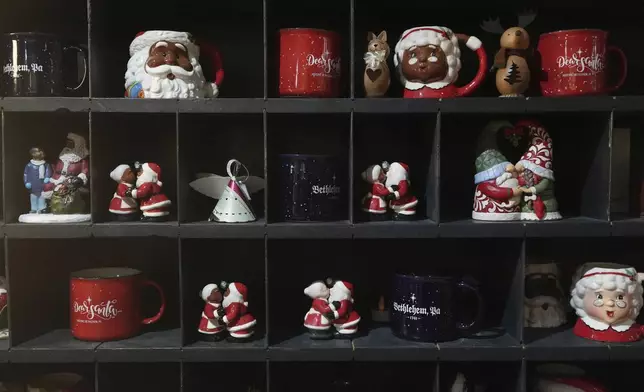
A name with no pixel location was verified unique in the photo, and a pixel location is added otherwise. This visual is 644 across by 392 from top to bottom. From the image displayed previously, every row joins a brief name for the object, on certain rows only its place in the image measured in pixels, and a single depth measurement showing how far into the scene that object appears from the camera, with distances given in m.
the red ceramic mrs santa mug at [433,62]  1.32
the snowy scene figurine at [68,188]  1.34
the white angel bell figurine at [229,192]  1.34
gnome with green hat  1.33
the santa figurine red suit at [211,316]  1.33
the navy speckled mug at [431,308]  1.31
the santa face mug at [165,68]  1.31
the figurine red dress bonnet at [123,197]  1.35
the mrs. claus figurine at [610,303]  1.29
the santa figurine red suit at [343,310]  1.34
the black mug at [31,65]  1.32
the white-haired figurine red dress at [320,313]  1.34
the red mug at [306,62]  1.33
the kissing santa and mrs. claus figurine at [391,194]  1.37
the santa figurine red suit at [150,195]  1.35
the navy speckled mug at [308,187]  1.35
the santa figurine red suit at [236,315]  1.32
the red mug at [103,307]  1.33
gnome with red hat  1.34
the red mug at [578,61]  1.31
